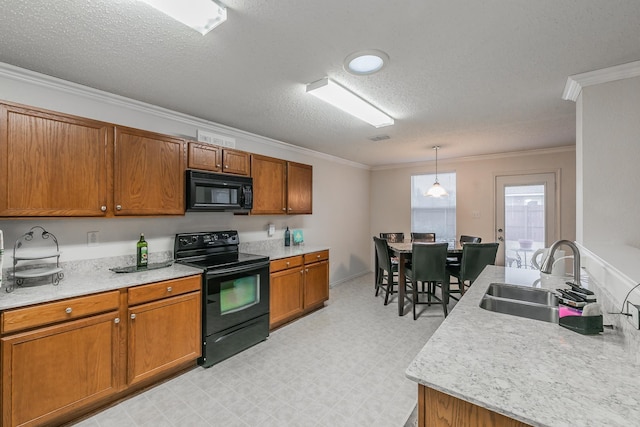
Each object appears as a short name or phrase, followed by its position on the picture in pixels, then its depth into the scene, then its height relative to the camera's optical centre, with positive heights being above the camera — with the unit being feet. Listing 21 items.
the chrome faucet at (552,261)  5.67 -1.03
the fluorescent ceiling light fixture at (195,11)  4.44 +3.34
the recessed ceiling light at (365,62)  6.01 +3.44
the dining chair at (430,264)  11.70 -2.17
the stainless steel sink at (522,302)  5.55 -1.87
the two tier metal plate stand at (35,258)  6.37 -1.09
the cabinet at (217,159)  9.06 +1.87
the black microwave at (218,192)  8.81 +0.69
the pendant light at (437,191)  14.14 +1.13
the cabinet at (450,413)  2.68 -2.03
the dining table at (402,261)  12.19 -2.13
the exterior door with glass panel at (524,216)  14.47 -0.13
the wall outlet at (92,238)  7.73 -0.74
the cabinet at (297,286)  10.55 -3.05
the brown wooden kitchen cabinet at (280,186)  11.21 +1.16
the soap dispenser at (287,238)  13.73 -1.25
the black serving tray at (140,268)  7.66 -1.62
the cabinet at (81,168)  5.98 +1.11
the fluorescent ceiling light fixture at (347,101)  7.30 +3.30
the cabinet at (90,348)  5.29 -3.05
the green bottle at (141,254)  8.23 -1.26
